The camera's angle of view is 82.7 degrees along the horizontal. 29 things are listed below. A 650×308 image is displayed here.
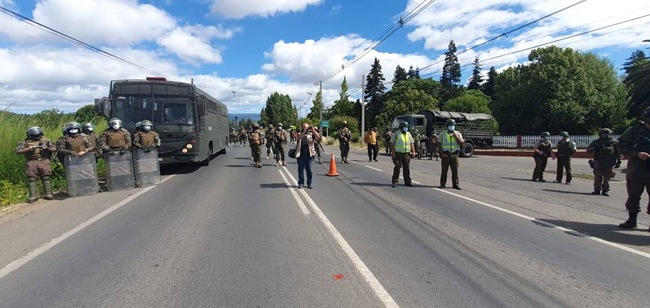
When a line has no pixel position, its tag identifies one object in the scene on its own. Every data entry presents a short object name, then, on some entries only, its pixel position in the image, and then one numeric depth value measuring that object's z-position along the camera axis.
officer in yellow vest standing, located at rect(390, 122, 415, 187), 10.26
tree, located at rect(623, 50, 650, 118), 21.12
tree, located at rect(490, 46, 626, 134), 35.66
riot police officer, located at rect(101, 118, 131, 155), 9.42
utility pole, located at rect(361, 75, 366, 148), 37.30
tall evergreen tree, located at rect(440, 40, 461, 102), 79.83
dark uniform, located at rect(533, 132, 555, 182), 12.11
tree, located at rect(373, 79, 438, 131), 51.53
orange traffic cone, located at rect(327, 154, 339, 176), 12.69
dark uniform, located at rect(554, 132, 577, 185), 11.45
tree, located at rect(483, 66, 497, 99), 80.88
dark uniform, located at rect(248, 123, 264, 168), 14.93
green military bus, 12.00
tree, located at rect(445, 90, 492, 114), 54.38
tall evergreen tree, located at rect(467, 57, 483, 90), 84.85
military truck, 23.42
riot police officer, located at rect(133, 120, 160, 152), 10.09
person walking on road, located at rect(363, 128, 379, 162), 18.25
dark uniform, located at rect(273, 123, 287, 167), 15.76
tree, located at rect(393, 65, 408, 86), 77.63
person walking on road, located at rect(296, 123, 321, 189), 9.72
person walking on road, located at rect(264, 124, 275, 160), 17.22
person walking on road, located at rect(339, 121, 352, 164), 17.61
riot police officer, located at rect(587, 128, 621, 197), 9.38
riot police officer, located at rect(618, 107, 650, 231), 5.65
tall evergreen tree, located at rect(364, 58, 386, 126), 70.88
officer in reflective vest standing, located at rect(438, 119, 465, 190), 9.83
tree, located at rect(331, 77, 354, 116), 72.81
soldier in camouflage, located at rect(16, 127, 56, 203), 8.20
